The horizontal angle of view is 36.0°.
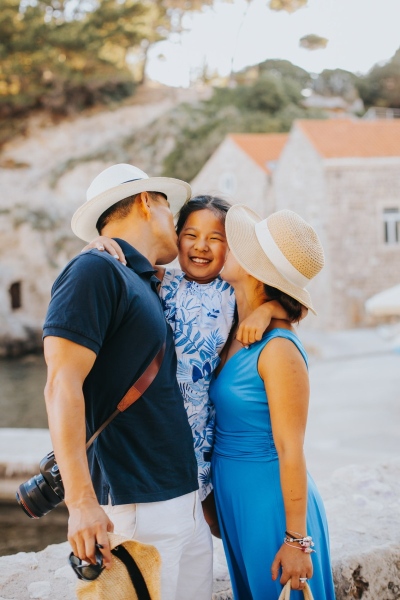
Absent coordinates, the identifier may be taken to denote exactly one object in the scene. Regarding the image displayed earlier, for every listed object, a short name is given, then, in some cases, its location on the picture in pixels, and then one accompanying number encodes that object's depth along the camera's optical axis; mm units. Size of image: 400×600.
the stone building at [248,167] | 21812
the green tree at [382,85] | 36375
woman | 1760
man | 1445
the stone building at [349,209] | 18828
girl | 1904
